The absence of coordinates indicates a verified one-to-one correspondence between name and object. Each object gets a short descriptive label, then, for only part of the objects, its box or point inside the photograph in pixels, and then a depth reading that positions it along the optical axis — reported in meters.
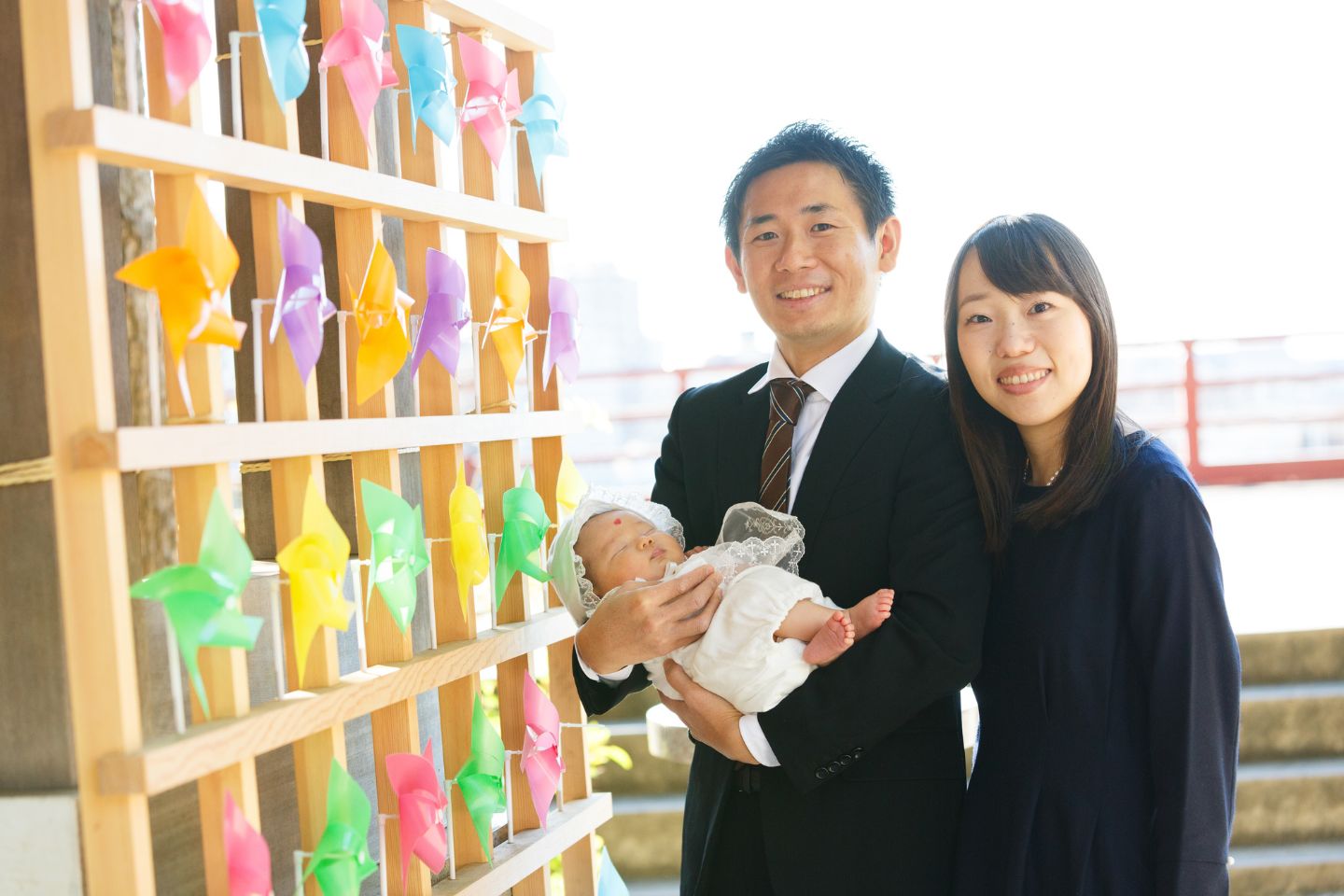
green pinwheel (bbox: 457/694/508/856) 1.43
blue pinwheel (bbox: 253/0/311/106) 1.11
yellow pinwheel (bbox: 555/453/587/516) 1.70
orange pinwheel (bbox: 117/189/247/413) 1.00
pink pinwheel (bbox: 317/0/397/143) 1.21
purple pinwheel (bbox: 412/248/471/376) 1.37
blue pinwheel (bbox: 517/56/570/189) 1.60
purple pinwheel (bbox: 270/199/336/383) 1.12
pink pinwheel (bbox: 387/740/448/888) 1.30
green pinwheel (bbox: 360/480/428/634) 1.24
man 1.42
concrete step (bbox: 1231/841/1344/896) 3.30
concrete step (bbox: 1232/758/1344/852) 3.44
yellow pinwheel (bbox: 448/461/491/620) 1.41
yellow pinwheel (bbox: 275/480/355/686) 1.13
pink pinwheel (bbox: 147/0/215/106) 1.01
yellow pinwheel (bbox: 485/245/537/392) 1.50
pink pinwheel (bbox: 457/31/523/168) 1.45
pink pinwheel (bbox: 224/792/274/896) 1.06
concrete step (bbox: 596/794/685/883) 3.63
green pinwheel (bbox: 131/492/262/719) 0.99
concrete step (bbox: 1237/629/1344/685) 3.76
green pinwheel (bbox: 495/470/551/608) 1.53
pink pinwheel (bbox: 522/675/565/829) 1.56
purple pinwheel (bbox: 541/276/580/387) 1.65
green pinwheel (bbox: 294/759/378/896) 1.16
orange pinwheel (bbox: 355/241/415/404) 1.23
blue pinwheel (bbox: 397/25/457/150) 1.35
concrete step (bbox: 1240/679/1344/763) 3.60
